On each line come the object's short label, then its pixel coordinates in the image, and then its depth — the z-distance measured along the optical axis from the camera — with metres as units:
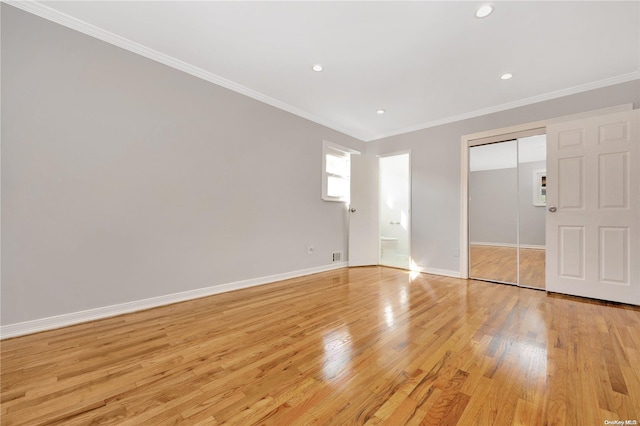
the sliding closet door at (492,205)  3.84
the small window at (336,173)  4.38
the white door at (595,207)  2.72
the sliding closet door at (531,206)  3.80
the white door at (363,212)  4.74
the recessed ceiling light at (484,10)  1.94
